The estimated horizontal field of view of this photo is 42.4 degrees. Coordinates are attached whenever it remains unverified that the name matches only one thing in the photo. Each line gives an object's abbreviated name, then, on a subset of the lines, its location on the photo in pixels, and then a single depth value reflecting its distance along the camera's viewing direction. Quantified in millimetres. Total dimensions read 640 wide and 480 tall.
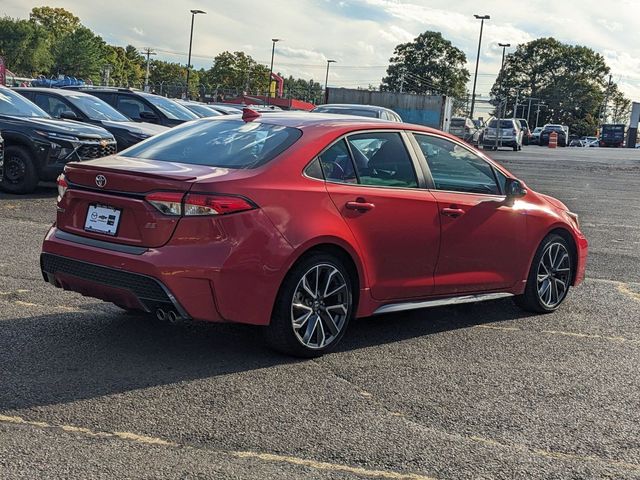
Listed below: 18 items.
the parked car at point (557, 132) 68125
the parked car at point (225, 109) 23491
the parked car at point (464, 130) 45150
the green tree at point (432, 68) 123500
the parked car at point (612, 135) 82375
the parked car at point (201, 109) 20112
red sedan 4570
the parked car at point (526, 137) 69112
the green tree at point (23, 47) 92062
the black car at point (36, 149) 11891
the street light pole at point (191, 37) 70500
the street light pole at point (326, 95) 36188
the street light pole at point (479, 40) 65188
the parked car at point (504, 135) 45000
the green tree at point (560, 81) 121562
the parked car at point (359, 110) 16750
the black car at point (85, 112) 14164
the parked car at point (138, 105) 16406
